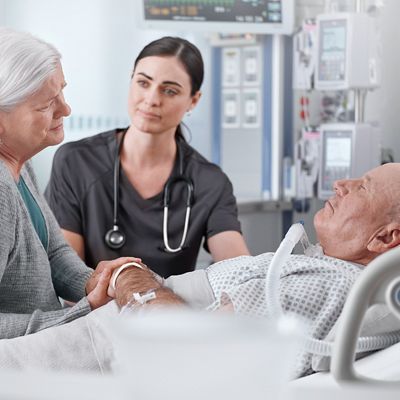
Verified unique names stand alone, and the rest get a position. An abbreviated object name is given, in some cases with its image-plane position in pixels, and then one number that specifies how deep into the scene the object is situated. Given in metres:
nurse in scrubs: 2.83
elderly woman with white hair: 1.80
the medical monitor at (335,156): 4.02
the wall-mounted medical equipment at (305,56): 4.15
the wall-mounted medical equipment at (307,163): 4.19
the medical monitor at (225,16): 4.20
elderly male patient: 1.66
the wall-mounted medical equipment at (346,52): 3.98
